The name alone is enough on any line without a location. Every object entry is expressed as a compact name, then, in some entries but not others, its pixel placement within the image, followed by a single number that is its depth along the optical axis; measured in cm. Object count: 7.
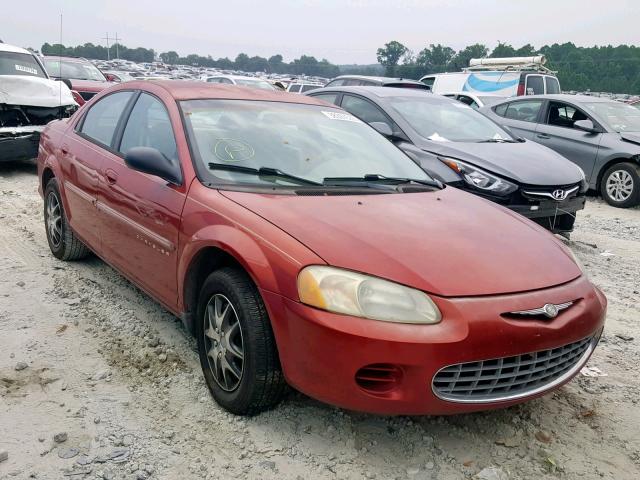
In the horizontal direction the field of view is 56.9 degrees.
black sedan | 550
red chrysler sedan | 231
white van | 1675
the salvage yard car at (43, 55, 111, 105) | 1287
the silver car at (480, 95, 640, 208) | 838
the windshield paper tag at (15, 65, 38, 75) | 958
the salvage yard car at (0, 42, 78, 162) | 841
